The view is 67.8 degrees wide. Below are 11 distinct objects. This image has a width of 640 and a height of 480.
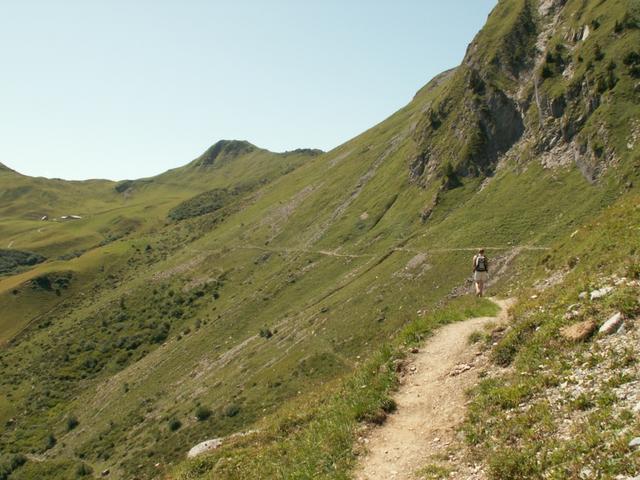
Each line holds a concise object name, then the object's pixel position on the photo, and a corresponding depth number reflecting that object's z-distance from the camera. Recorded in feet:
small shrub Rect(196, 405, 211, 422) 181.98
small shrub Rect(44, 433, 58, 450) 242.37
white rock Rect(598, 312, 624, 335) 46.37
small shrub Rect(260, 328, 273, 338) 231.55
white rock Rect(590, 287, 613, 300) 54.19
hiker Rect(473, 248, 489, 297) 99.71
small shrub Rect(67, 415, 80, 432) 251.80
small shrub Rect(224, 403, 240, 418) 171.18
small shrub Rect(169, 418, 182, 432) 187.83
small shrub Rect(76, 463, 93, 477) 195.11
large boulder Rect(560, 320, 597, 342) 48.06
